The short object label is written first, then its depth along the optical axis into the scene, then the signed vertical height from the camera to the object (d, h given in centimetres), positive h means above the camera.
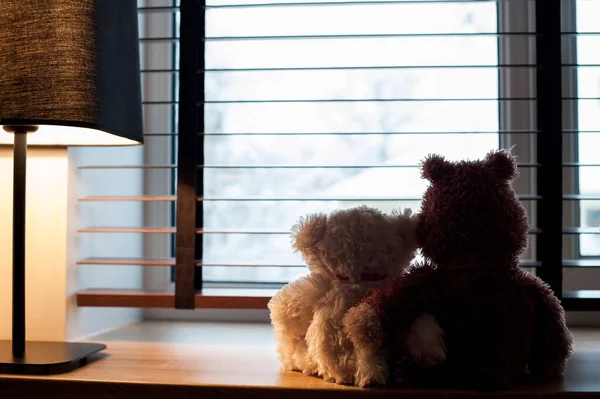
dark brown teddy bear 99 -14
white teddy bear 102 -11
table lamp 105 +21
